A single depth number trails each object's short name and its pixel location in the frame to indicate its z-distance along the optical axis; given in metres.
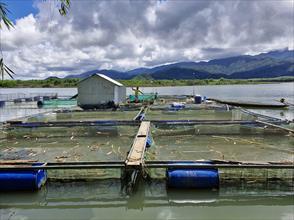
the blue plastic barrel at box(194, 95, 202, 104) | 21.56
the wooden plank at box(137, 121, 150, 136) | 7.69
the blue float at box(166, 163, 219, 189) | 4.78
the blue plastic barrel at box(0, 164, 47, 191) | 4.89
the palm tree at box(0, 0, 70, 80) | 2.32
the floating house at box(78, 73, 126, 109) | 18.96
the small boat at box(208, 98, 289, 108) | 22.14
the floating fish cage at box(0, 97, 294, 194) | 4.88
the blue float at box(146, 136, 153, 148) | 7.27
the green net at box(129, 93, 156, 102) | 22.59
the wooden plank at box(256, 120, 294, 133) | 8.83
